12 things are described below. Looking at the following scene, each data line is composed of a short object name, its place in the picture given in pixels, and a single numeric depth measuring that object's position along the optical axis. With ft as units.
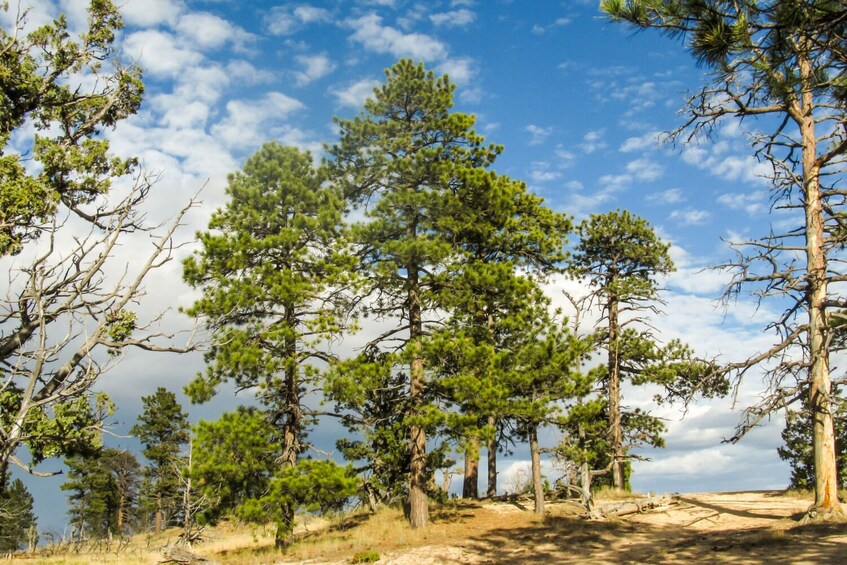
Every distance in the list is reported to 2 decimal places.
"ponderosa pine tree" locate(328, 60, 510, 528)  63.05
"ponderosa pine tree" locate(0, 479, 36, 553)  144.96
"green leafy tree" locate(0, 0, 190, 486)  26.89
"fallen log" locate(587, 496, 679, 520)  64.64
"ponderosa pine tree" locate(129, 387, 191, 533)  127.75
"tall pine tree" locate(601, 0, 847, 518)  27.30
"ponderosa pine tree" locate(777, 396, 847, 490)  74.40
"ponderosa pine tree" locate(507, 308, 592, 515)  60.80
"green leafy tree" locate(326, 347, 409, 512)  61.11
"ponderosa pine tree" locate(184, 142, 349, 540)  60.08
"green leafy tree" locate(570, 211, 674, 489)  85.20
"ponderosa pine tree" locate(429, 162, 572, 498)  59.52
